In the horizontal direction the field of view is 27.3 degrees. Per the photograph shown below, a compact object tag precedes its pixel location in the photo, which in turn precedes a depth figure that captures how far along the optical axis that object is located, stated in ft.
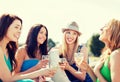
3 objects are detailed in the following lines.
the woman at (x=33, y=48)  14.97
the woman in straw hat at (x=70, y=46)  15.67
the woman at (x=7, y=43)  11.59
